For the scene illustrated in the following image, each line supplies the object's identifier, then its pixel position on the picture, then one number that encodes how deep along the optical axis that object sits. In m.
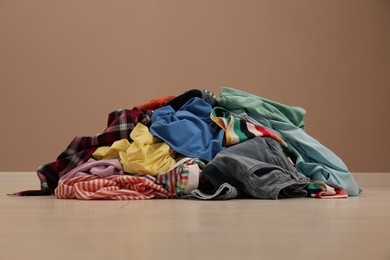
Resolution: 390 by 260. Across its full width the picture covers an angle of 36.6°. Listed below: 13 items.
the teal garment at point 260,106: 2.22
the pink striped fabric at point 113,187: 1.85
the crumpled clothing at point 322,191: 1.95
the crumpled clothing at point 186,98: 2.27
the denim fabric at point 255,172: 1.83
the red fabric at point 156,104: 2.32
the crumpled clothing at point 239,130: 2.05
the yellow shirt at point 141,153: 1.94
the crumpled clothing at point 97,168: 1.95
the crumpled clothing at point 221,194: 1.82
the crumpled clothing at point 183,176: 1.87
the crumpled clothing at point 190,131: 2.01
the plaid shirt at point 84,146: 2.11
